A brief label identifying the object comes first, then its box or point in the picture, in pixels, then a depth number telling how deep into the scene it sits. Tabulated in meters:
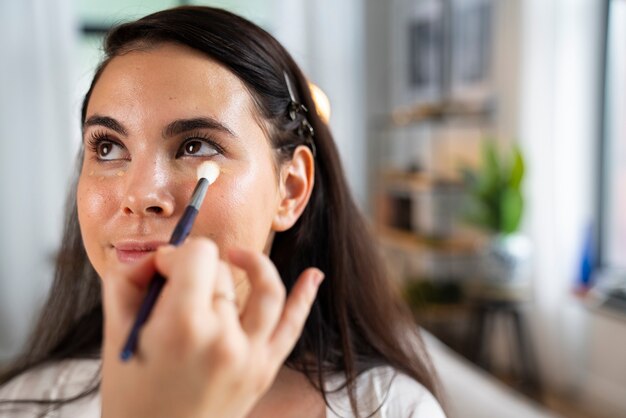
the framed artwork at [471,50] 3.59
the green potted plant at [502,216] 2.95
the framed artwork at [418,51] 4.06
